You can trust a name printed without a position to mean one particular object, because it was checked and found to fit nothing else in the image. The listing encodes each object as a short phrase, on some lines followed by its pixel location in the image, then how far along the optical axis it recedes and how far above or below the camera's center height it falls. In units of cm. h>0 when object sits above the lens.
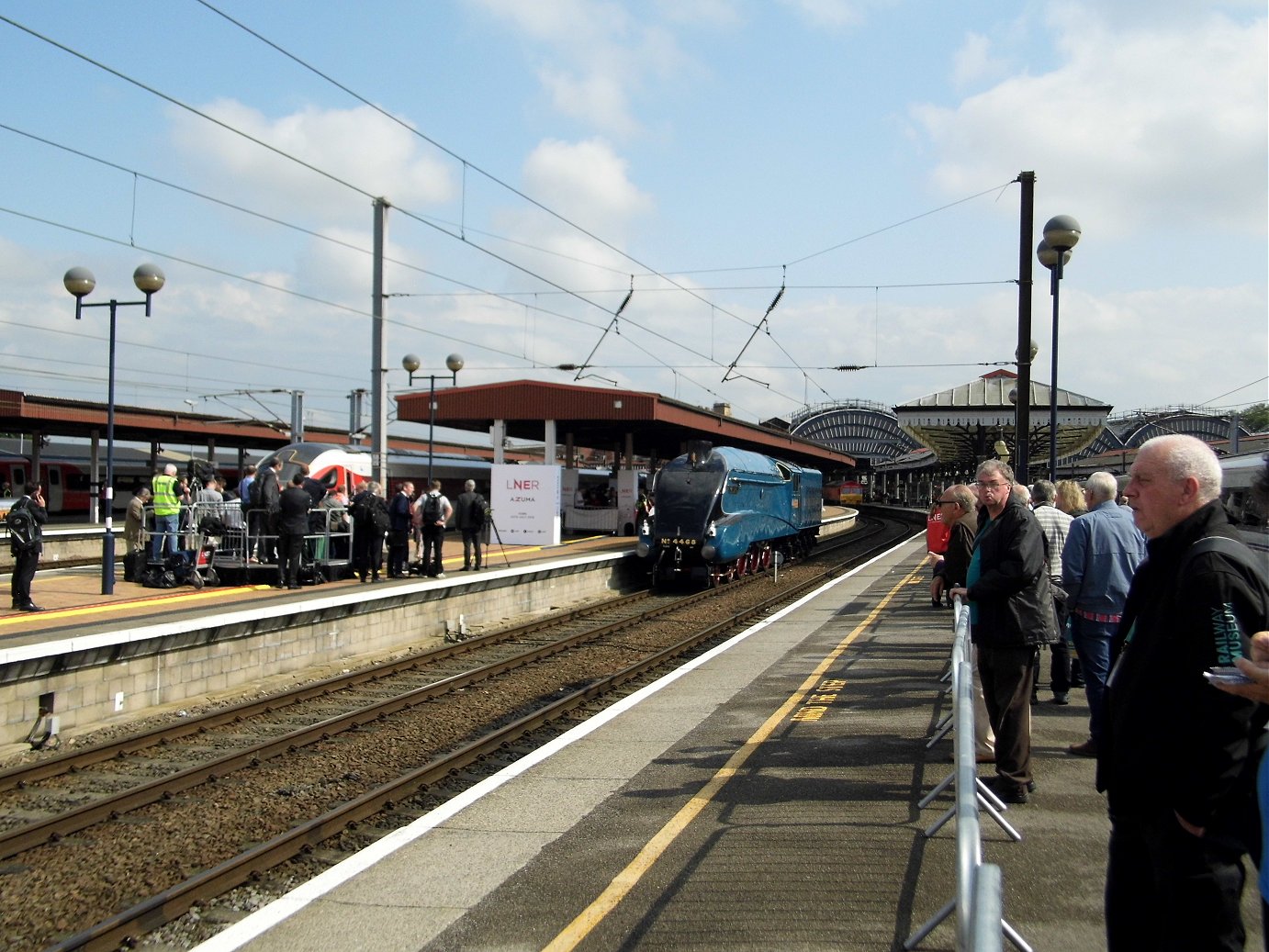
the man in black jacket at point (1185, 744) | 298 -73
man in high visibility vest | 1659 -52
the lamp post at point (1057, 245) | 1352 +346
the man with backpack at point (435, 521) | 1836 -67
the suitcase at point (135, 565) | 1698 -150
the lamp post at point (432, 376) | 3078 +372
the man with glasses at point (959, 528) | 912 -28
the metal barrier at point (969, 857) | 224 -103
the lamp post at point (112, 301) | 1539 +291
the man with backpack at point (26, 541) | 1242 -83
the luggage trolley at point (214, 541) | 1734 -108
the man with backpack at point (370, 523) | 1734 -72
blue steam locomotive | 2406 -64
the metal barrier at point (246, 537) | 1742 -102
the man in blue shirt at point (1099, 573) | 679 -49
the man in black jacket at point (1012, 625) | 566 -71
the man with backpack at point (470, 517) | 2039 -65
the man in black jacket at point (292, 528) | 1595 -76
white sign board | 2545 -47
